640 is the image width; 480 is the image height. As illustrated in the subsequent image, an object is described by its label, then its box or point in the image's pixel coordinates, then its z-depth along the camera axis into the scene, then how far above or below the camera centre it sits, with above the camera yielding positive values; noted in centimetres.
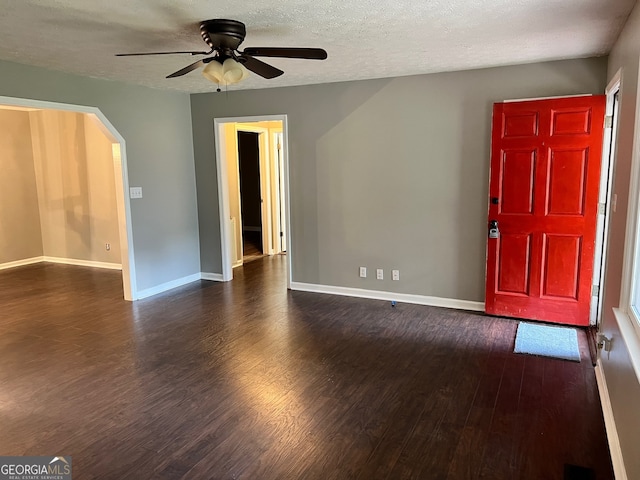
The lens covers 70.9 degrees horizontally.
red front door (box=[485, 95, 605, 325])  387 -25
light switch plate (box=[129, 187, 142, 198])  504 -8
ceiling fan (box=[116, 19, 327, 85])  274 +79
